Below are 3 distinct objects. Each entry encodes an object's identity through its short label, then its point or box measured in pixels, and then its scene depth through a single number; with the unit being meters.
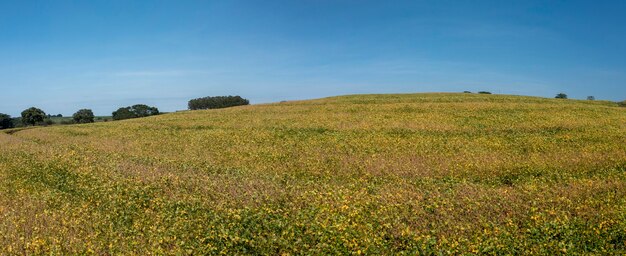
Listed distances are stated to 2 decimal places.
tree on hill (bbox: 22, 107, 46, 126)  120.88
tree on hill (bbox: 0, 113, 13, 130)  125.82
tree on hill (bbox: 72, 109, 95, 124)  131.50
